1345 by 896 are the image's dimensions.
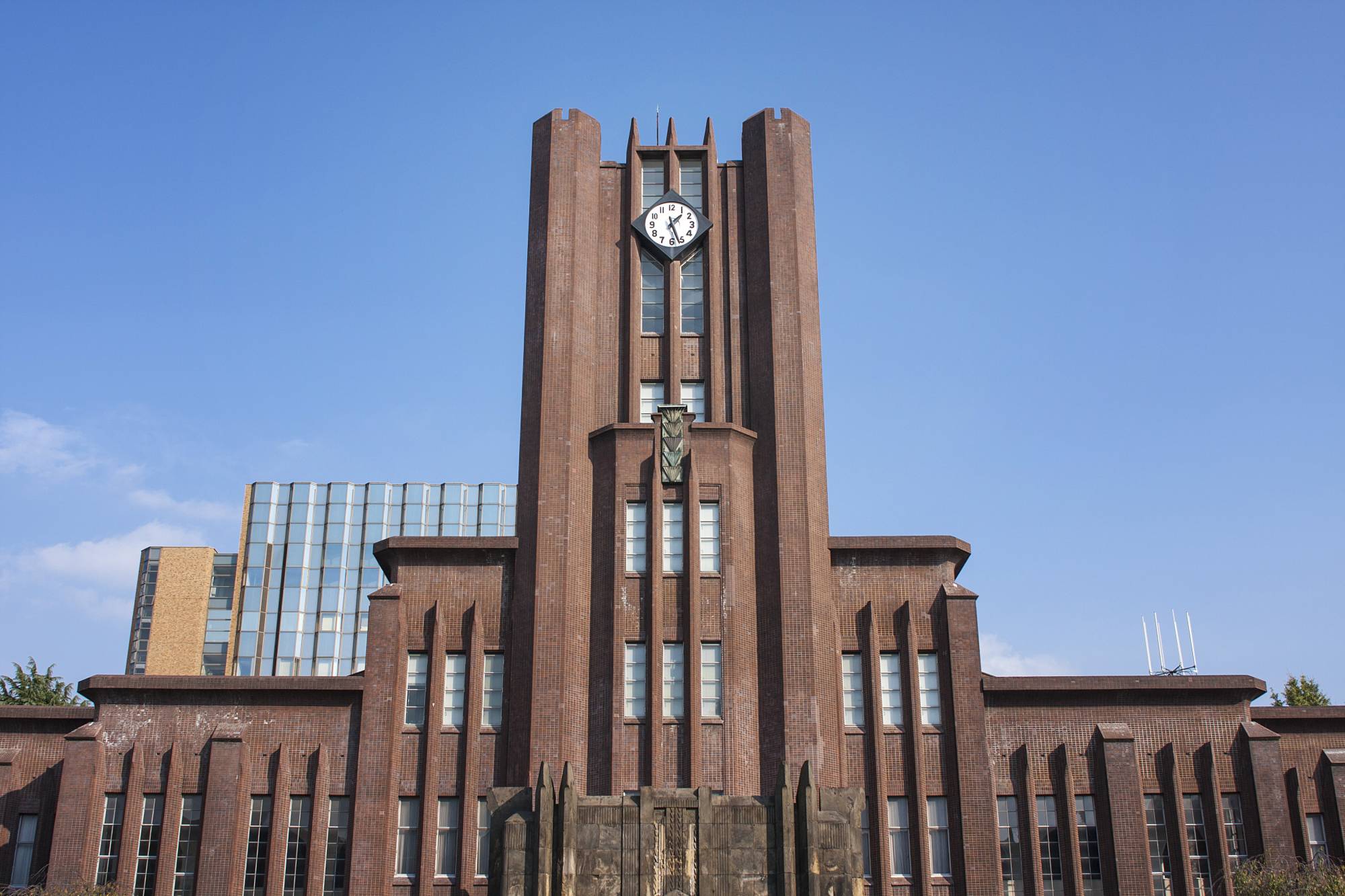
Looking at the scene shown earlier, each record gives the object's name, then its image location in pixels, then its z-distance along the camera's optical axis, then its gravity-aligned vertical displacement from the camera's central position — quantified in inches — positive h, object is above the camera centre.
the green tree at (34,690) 2332.7 +342.6
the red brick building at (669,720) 1438.2 +182.3
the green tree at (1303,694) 2246.6 +313.0
